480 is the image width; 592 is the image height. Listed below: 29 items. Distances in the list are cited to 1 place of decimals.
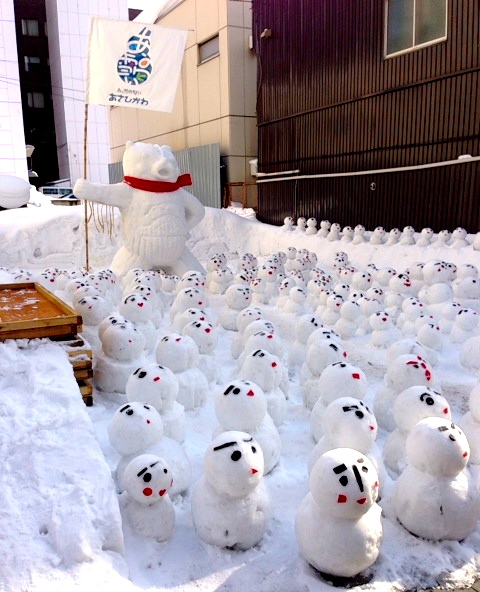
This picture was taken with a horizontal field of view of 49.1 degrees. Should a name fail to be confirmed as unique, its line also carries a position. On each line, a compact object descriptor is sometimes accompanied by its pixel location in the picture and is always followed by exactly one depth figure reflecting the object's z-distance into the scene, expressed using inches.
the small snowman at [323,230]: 422.0
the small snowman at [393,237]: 362.0
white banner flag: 310.8
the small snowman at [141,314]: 193.0
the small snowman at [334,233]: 407.2
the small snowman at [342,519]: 86.4
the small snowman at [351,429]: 111.3
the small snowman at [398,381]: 138.5
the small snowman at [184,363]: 152.9
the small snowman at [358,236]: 384.2
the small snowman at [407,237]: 351.6
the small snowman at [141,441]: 110.0
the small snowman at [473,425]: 125.1
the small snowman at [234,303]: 237.9
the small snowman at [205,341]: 177.5
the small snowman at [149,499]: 96.2
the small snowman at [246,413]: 117.2
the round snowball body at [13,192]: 579.5
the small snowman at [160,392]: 127.1
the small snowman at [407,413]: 118.4
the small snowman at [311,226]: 434.6
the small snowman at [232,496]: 93.4
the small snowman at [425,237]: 337.7
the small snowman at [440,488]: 98.2
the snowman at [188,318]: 193.4
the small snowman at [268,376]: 145.0
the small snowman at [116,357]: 156.7
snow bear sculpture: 305.1
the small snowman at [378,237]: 371.2
